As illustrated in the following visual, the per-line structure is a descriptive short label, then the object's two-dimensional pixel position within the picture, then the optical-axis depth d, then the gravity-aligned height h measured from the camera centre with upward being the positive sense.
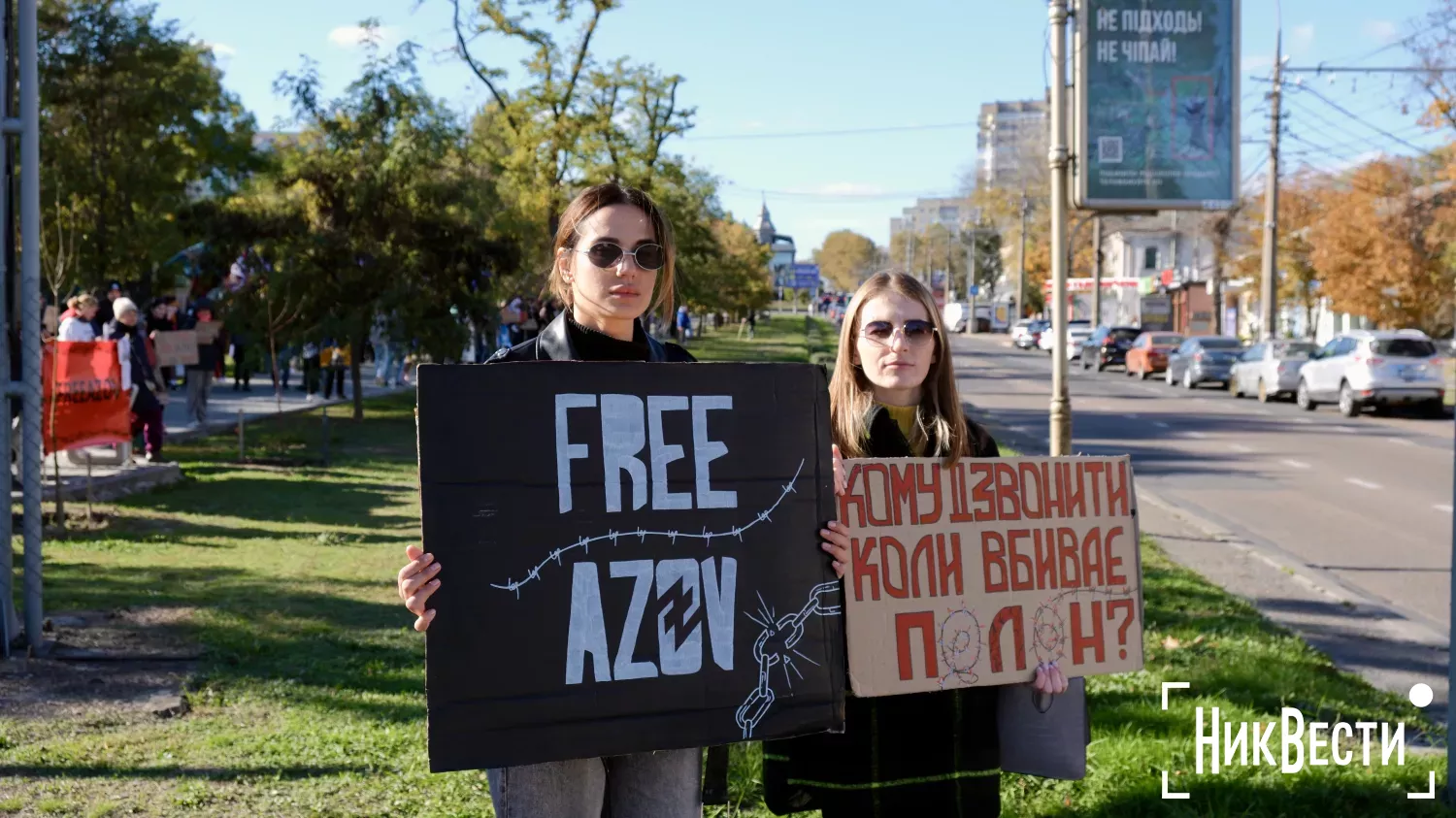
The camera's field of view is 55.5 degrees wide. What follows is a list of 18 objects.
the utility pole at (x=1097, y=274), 68.12 +3.80
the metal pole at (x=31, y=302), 6.55 +0.30
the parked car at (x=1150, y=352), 42.53 -0.09
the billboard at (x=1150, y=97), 8.69 +1.65
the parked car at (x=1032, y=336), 70.44 +0.78
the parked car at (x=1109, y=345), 47.91 +0.14
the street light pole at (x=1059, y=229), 8.30 +0.72
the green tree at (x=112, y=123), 22.72 +4.16
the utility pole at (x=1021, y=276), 85.00 +4.95
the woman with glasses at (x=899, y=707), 3.30 -0.86
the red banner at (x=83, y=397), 10.57 -0.26
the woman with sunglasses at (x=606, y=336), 2.77 +0.05
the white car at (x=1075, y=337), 57.59 +0.59
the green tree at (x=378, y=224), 18.78 +1.87
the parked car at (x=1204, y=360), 36.66 -0.31
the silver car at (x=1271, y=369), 30.56 -0.48
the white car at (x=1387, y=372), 25.75 -0.50
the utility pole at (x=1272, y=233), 38.62 +3.31
